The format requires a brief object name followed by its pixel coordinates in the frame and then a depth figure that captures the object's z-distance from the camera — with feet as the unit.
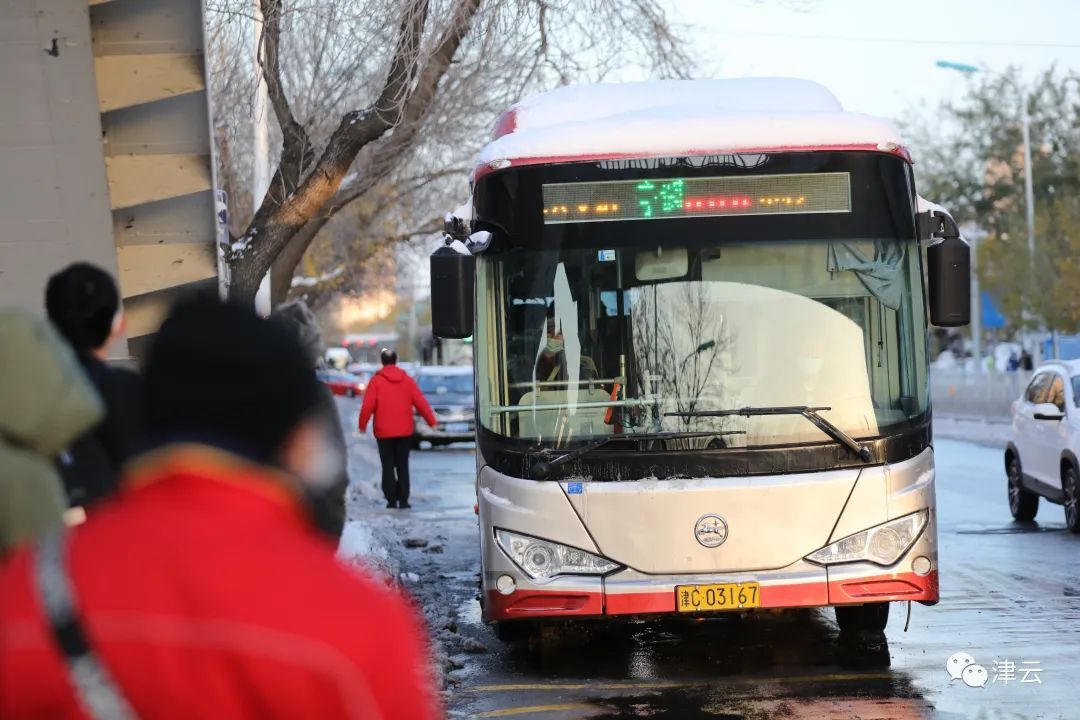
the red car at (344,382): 218.79
